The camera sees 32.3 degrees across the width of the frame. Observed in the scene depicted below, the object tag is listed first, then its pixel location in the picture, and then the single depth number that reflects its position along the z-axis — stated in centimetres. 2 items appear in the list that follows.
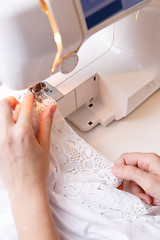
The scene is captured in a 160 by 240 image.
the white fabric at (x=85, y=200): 61
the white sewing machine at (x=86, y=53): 48
